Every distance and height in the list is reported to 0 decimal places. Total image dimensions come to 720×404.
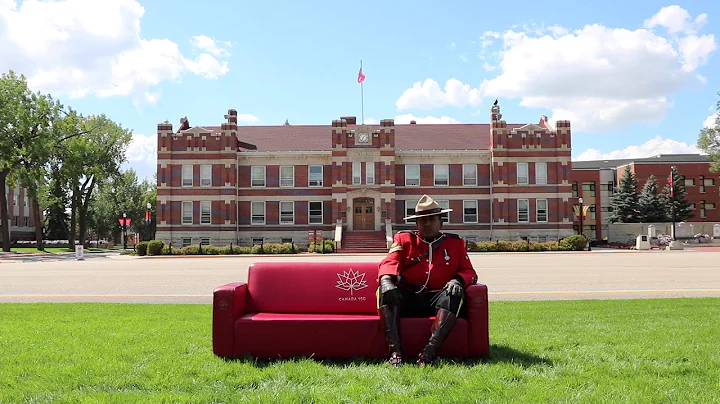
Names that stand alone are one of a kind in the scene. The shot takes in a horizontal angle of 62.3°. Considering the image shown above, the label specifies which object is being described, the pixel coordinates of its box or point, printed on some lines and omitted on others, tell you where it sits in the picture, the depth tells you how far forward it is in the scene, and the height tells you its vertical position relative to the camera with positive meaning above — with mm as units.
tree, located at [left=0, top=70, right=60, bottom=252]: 43750 +6784
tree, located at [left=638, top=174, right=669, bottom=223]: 62125 +908
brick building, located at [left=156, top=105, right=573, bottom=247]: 46406 +2922
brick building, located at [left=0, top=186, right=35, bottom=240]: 80500 +1458
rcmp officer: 5859 -555
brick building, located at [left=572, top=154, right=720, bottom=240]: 71750 +4080
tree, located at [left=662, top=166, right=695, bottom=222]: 62656 +1424
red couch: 5922 -1119
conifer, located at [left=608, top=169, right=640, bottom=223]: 62812 +1594
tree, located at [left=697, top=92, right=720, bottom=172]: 59031 +7446
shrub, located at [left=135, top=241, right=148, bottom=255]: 40488 -1619
